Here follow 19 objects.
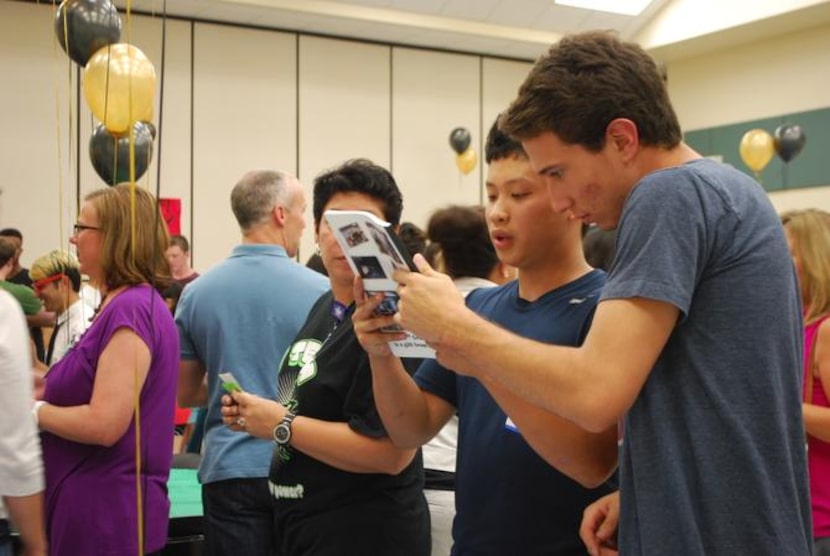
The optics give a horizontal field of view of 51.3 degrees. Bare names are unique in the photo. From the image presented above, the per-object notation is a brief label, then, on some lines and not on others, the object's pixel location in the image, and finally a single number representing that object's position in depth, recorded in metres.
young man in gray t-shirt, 1.08
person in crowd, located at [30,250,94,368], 3.94
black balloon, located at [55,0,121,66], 2.59
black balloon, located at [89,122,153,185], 3.10
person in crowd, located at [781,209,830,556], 2.19
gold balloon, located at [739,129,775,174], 9.26
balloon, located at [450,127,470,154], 10.20
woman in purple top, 2.00
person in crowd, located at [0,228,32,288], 6.29
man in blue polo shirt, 2.47
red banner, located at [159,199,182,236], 9.18
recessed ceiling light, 9.72
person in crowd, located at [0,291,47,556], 1.64
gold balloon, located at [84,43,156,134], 2.74
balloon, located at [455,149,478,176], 10.36
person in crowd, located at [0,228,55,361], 4.78
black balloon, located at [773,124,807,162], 9.22
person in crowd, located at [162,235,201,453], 4.32
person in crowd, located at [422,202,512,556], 2.60
